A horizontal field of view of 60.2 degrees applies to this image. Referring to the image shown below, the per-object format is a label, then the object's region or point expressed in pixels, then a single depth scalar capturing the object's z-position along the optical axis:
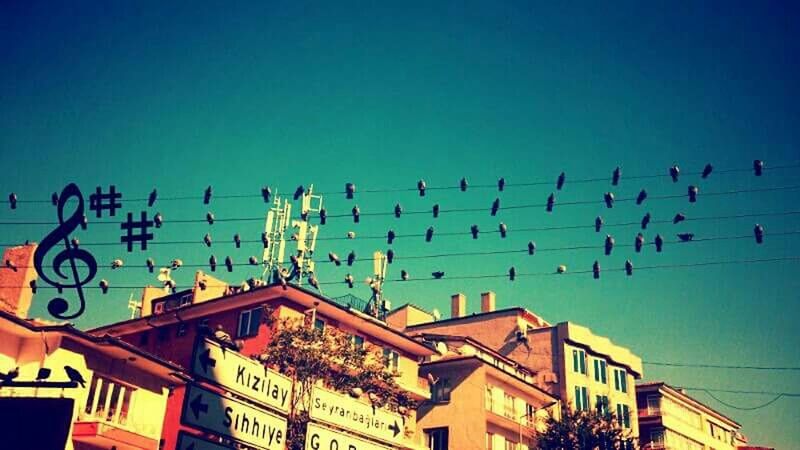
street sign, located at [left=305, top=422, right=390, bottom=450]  9.55
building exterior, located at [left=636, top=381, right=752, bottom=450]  65.56
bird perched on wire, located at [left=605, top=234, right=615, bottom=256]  19.27
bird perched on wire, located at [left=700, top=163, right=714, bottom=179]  18.98
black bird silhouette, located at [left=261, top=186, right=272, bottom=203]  20.75
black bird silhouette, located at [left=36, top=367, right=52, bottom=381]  8.96
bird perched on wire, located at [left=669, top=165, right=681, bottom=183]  18.69
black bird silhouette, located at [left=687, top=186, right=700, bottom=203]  17.94
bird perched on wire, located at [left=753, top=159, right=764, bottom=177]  18.06
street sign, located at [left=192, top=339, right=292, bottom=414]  7.96
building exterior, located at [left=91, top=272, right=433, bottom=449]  38.53
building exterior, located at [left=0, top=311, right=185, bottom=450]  24.23
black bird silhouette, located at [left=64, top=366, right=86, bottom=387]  9.60
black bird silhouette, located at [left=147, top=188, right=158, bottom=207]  19.70
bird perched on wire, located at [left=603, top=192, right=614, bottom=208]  18.97
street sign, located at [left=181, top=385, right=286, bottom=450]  7.61
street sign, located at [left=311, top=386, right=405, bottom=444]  9.85
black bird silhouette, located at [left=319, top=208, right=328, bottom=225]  18.80
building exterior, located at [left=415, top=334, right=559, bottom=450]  45.56
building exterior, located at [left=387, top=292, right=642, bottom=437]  55.59
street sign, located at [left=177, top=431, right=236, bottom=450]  7.18
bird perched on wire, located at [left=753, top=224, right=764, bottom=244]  17.17
